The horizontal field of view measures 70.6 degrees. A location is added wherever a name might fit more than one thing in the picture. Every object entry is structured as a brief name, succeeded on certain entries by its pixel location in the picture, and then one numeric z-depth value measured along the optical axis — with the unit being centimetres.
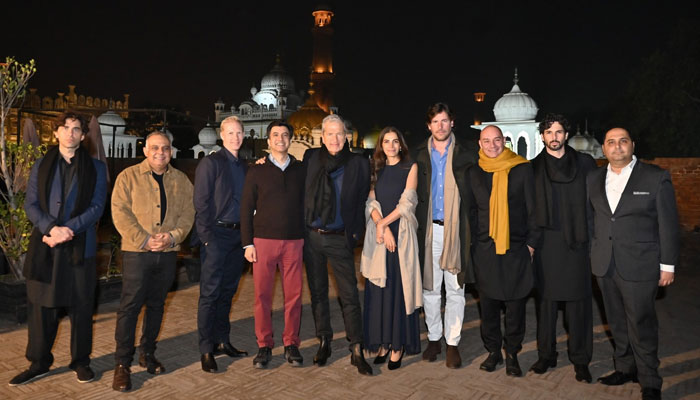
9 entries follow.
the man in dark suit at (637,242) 387
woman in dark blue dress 451
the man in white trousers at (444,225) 455
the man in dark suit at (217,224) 442
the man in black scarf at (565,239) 426
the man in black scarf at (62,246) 405
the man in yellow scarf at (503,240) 435
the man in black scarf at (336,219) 446
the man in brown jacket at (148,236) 416
